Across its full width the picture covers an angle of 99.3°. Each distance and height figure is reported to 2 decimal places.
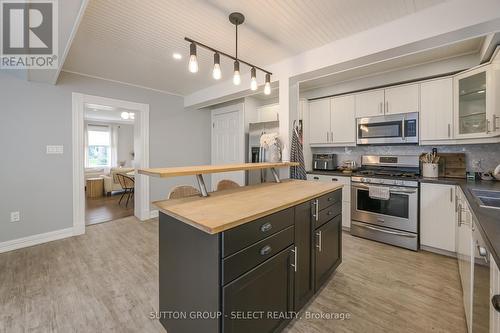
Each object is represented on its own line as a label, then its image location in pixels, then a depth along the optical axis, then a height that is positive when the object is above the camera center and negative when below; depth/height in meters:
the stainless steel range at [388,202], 2.70 -0.53
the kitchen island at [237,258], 1.06 -0.56
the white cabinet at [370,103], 3.23 +0.94
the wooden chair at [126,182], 5.26 -0.49
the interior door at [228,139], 4.30 +0.52
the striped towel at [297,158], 2.77 +0.07
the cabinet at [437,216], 2.48 -0.63
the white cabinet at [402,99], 2.94 +0.92
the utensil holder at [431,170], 2.79 -0.09
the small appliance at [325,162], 3.84 +0.02
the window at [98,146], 7.65 +0.62
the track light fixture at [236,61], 1.60 +0.84
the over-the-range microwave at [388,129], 2.99 +0.51
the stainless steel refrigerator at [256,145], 3.72 +0.35
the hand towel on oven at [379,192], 2.84 -0.40
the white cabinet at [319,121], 3.78 +0.77
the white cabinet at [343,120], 3.50 +0.73
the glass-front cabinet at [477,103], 2.20 +0.69
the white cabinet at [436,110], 2.70 +0.71
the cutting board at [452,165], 2.78 -0.02
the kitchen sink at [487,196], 1.75 -0.28
